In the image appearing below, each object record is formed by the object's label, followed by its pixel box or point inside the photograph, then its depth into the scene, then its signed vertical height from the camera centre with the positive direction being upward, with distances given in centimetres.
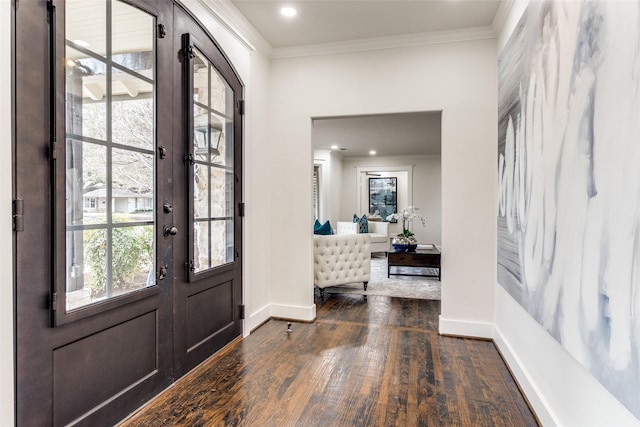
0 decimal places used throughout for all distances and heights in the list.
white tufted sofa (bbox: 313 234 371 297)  443 -65
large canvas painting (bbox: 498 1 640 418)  110 +11
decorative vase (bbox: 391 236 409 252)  521 -51
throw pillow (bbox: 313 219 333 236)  473 -27
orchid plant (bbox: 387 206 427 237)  557 -8
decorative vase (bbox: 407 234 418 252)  520 -53
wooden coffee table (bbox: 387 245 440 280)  502 -70
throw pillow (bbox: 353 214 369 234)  813 -35
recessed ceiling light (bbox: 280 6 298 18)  284 +162
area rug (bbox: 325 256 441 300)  471 -111
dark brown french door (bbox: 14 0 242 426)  146 +3
